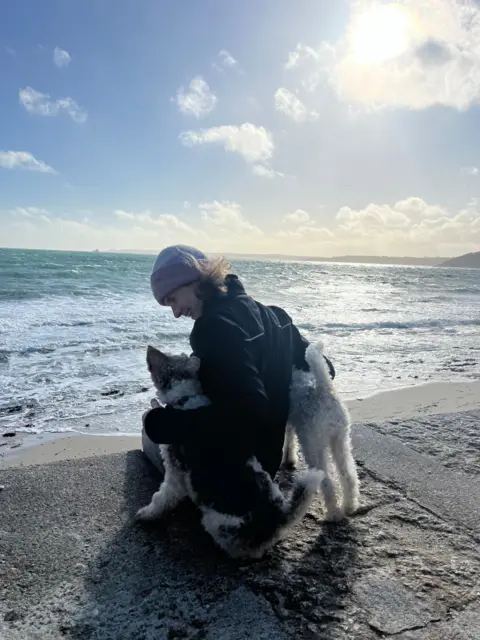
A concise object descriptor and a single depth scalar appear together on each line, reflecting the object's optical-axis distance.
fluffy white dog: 2.72
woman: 2.19
